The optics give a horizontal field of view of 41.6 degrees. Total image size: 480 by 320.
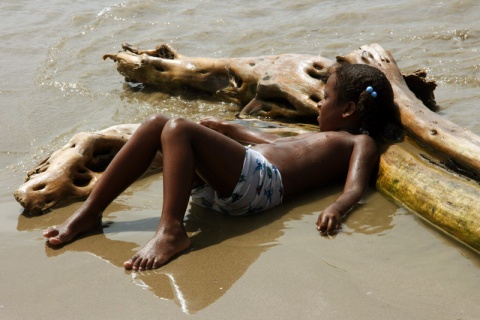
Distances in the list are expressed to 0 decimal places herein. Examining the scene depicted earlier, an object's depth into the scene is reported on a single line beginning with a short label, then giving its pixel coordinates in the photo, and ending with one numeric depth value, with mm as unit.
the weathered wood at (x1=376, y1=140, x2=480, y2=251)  3225
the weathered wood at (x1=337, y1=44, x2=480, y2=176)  3574
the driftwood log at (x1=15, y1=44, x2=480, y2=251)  3467
